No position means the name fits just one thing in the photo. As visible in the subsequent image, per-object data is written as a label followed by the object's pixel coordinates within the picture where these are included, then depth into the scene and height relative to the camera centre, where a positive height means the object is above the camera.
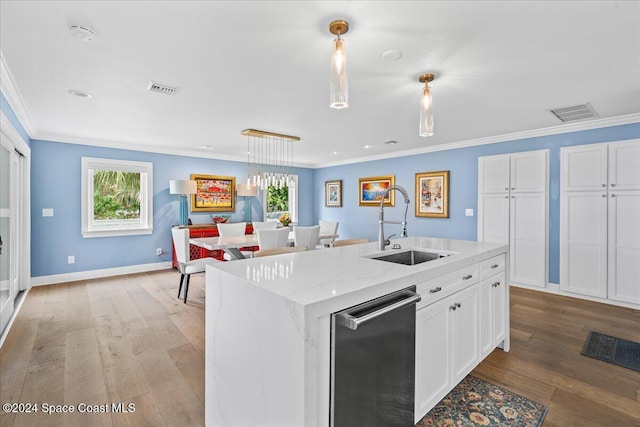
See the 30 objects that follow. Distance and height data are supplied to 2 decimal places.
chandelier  4.76 +1.13
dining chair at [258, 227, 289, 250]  4.11 -0.36
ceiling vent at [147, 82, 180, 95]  2.75 +1.11
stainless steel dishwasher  1.16 -0.63
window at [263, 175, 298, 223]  7.36 +0.22
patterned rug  1.79 -1.20
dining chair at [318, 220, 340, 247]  6.18 -0.34
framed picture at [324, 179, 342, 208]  7.56 +0.43
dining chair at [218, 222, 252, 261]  5.04 -0.31
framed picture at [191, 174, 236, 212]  6.16 +0.34
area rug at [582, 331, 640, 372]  2.46 -1.17
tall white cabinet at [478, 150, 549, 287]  4.37 +0.05
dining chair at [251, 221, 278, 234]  5.52 -0.26
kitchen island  1.11 -0.52
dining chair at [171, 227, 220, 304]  3.84 -0.63
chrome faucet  2.32 -0.15
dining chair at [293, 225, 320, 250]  4.66 -0.38
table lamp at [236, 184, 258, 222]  6.19 +0.42
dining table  3.84 -0.41
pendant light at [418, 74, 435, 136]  2.28 +0.71
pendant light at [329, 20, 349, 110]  1.70 +0.73
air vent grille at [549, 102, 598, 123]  3.39 +1.14
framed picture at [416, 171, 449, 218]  5.50 +0.31
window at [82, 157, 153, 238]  5.07 +0.23
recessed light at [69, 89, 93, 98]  2.90 +1.11
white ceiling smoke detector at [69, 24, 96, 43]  1.86 +1.09
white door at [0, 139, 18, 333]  3.02 -0.19
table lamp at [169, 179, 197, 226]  5.54 +0.37
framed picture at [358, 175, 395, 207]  6.48 +0.47
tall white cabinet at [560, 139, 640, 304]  3.68 -0.11
